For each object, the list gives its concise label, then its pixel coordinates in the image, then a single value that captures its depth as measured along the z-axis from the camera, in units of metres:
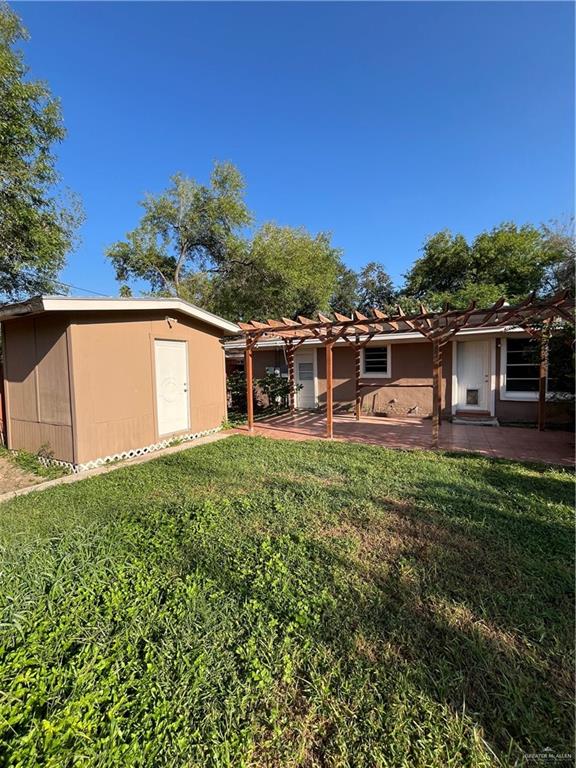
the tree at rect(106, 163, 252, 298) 15.76
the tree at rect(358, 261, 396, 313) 28.00
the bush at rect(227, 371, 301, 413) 11.87
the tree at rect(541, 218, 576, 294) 16.58
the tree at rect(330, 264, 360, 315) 27.70
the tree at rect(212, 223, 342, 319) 15.35
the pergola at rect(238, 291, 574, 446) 5.53
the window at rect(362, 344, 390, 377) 10.44
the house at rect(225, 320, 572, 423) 8.92
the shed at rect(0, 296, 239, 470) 5.70
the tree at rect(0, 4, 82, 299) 7.77
